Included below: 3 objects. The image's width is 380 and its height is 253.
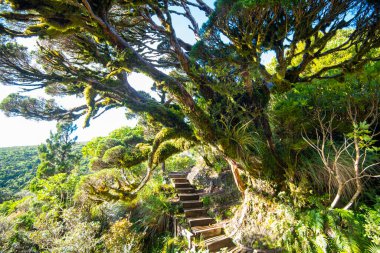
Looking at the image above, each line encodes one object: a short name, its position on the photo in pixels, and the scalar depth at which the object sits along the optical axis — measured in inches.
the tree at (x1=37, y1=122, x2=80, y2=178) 583.9
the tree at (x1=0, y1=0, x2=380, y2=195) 125.4
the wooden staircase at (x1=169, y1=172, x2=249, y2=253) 165.8
